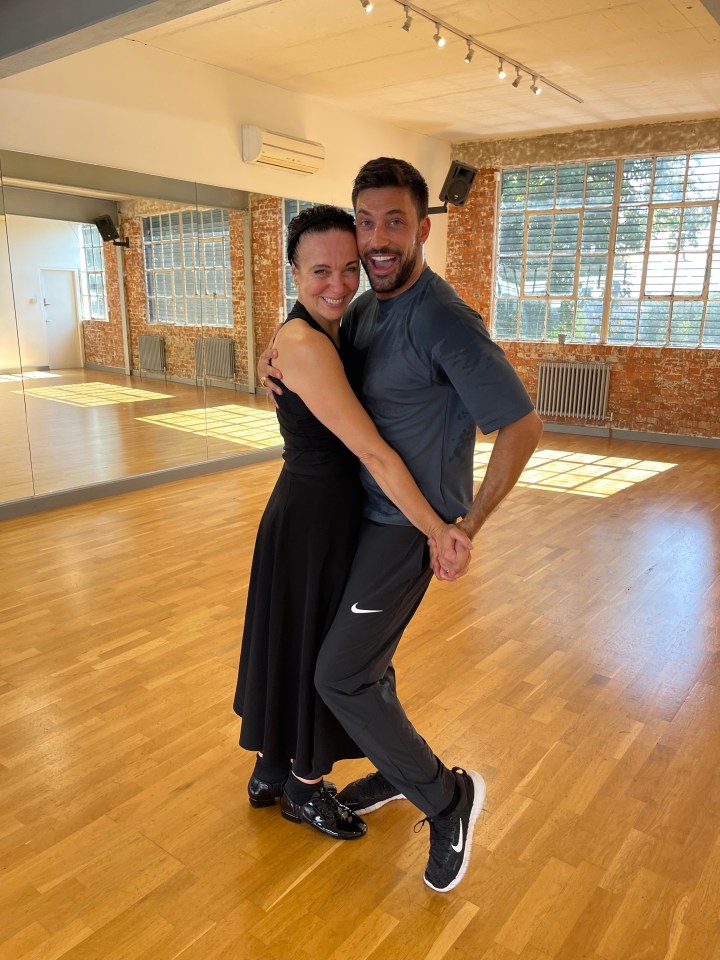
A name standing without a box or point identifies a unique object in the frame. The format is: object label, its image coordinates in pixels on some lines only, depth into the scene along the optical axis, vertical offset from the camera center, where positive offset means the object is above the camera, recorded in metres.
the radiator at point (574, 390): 9.09 -1.06
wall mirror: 5.38 -0.22
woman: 1.74 -0.58
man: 1.66 -0.32
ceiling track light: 4.92 +1.96
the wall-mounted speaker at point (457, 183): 7.76 +1.23
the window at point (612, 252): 8.32 +0.60
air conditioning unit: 6.59 +1.37
